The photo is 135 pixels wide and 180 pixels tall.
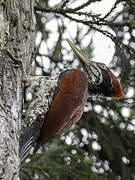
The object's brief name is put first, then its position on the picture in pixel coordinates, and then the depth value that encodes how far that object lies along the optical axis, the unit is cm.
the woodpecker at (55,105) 573
